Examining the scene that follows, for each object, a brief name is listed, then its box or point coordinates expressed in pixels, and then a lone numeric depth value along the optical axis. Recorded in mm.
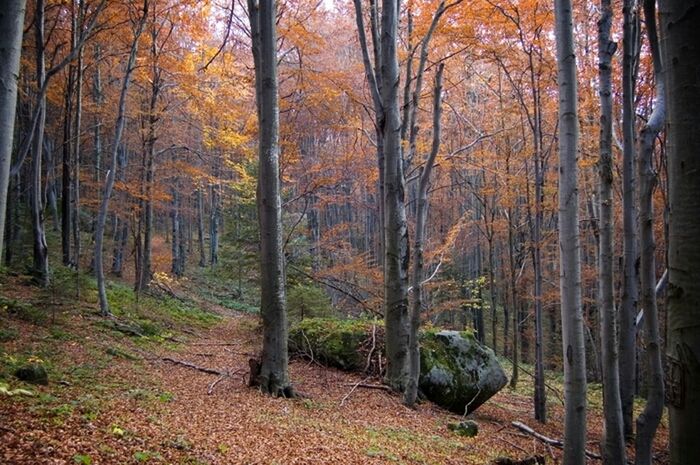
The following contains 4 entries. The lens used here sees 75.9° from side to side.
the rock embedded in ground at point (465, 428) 6793
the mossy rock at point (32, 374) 4887
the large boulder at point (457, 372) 8492
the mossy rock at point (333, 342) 9438
